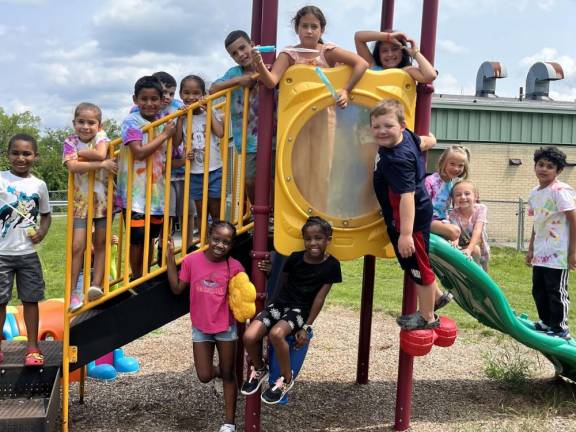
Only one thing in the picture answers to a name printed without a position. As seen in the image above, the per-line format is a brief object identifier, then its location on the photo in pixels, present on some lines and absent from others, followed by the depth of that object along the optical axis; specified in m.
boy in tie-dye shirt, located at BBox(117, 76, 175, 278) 4.23
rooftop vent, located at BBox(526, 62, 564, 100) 21.48
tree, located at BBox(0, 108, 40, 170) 59.22
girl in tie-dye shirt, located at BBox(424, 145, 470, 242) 4.77
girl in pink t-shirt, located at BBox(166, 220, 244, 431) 4.25
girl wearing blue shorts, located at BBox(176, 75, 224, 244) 4.62
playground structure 4.21
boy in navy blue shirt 3.88
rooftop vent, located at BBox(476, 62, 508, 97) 21.19
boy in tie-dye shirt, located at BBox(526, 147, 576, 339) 5.09
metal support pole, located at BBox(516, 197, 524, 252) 16.06
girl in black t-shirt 4.14
